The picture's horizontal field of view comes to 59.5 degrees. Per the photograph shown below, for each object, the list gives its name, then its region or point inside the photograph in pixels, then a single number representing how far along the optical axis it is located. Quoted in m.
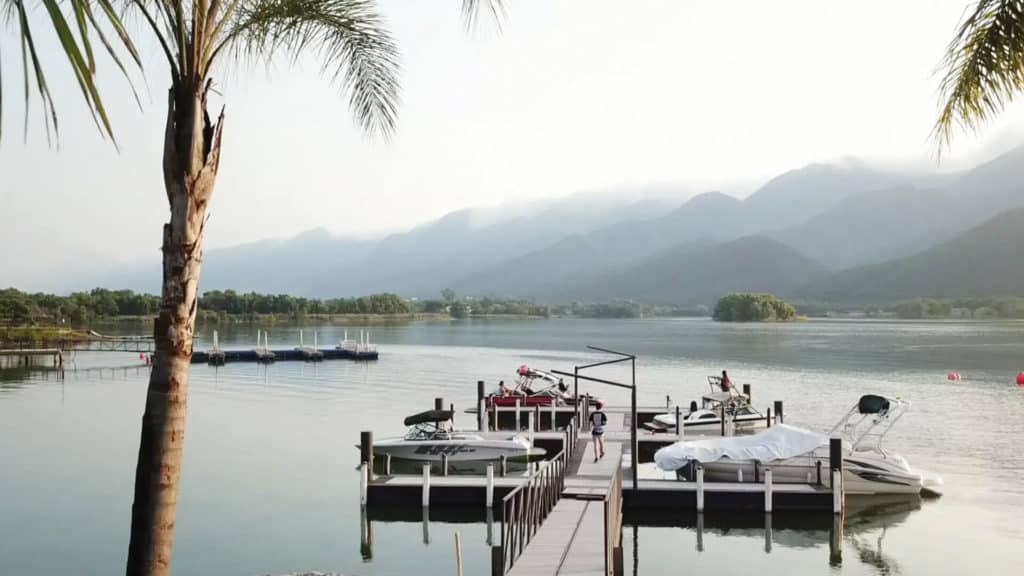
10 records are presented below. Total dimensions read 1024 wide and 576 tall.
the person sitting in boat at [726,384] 39.66
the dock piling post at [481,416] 35.06
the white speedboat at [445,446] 27.66
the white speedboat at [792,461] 24.20
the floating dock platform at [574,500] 15.15
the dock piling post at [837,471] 21.77
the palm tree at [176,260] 8.52
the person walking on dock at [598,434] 25.53
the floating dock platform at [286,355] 81.88
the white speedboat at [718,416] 34.81
